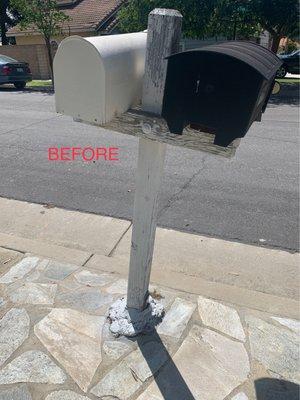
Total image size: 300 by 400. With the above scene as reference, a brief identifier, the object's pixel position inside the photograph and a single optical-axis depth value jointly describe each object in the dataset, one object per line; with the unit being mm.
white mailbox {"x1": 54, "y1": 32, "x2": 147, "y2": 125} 1472
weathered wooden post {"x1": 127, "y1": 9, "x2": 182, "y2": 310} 1505
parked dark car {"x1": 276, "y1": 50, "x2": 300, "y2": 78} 18609
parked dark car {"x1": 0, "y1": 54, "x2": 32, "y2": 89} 15164
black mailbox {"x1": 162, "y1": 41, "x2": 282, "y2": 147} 1267
